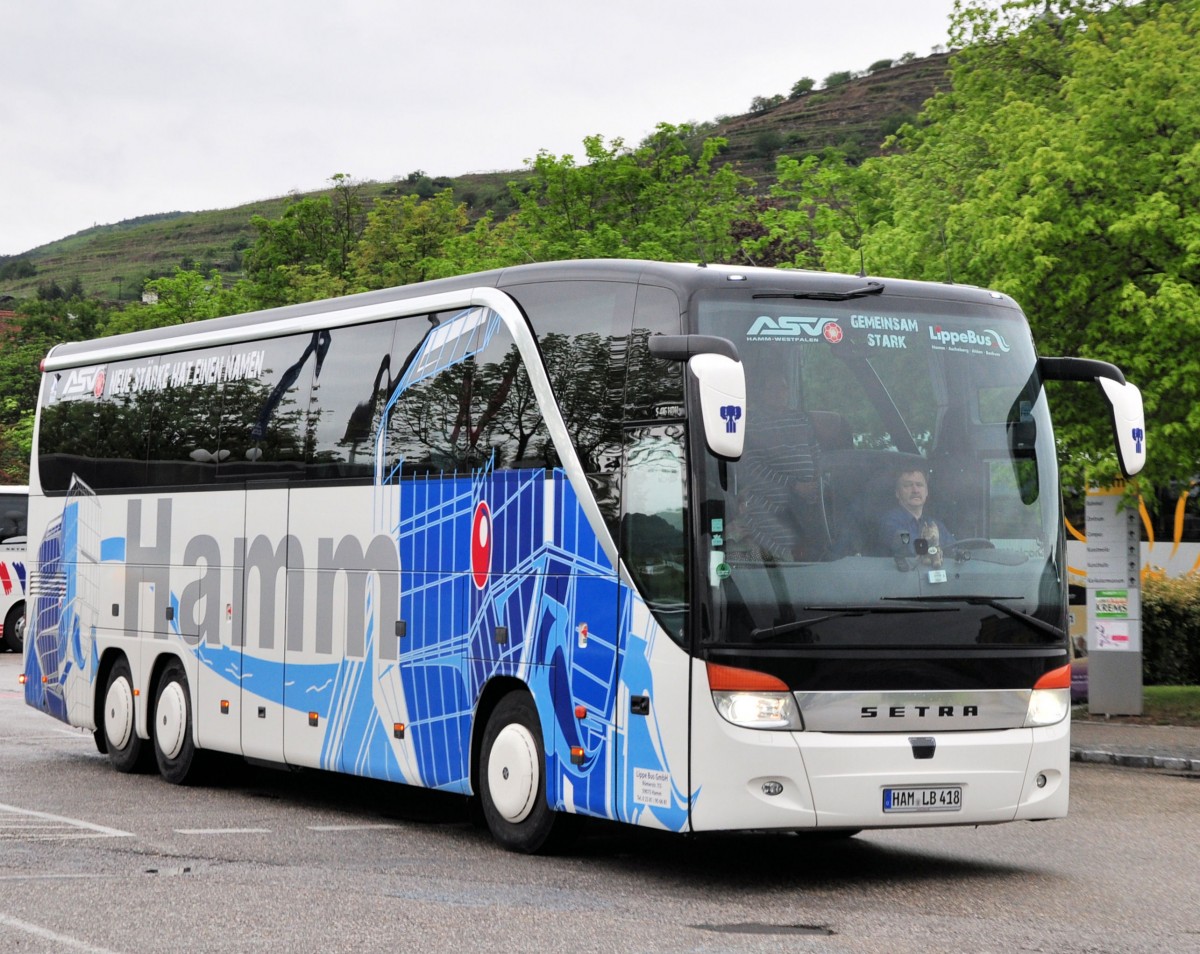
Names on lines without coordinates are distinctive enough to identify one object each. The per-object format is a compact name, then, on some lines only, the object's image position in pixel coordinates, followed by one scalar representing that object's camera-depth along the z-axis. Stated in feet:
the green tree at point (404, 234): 226.38
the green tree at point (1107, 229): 69.05
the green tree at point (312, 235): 248.52
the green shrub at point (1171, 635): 93.45
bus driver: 32.96
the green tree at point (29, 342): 283.38
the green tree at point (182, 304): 221.25
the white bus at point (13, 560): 123.95
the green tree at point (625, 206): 132.36
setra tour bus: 32.09
